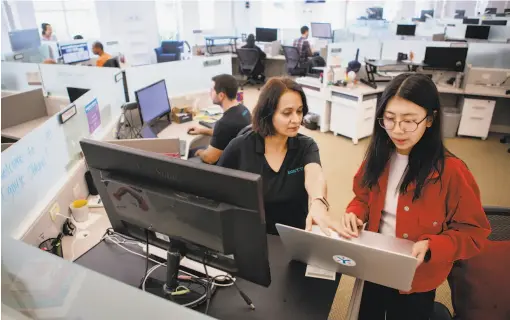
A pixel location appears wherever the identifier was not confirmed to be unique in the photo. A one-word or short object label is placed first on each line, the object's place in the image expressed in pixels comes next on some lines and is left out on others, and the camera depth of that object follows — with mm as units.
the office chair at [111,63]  4906
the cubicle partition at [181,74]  3191
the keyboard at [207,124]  3199
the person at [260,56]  7185
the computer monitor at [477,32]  6492
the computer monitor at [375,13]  9930
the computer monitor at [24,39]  5598
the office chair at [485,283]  1316
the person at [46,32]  6539
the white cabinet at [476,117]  4566
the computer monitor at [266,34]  8128
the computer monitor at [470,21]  8152
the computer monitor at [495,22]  7124
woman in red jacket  1131
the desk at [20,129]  3005
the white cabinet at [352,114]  4496
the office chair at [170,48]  7094
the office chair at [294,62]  6730
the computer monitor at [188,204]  812
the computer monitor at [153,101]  2888
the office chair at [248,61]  7061
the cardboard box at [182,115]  3333
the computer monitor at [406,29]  7449
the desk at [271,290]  1052
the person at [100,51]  5171
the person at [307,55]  6953
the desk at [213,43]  7703
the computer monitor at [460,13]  9945
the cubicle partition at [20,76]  3600
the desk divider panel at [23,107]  3208
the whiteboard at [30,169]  1365
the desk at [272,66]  7917
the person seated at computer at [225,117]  2486
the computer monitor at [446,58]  4759
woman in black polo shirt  1538
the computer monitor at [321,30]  8344
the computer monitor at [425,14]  9363
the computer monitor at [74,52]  5508
